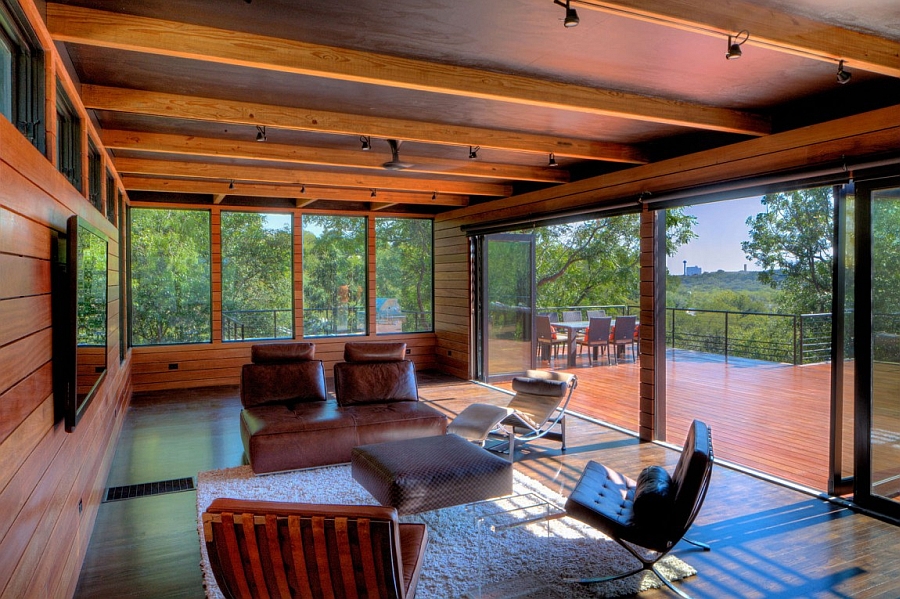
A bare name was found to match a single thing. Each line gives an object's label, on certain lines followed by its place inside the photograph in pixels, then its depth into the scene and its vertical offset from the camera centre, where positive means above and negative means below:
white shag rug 2.81 -1.42
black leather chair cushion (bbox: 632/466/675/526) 2.77 -1.03
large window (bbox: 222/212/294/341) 8.46 +0.21
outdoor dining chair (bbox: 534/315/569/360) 9.35 -0.77
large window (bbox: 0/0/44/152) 2.02 +0.82
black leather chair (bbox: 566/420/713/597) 2.67 -1.06
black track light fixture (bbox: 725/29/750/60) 2.55 +1.07
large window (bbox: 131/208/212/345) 7.89 +0.20
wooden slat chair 1.88 -0.85
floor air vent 4.09 -1.42
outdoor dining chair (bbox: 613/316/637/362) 9.59 -0.67
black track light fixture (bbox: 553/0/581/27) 2.27 +1.07
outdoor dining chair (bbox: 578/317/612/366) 9.53 -0.70
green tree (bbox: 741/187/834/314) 9.38 +0.71
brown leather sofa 4.41 -1.00
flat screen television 2.32 -0.12
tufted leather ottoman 3.29 -1.08
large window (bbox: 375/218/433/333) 9.48 +0.26
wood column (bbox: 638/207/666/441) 5.35 -0.28
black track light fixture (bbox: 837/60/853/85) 2.98 +1.10
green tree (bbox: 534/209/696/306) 13.55 +0.67
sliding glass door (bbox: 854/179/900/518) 3.59 -0.37
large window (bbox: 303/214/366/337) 8.97 +0.24
